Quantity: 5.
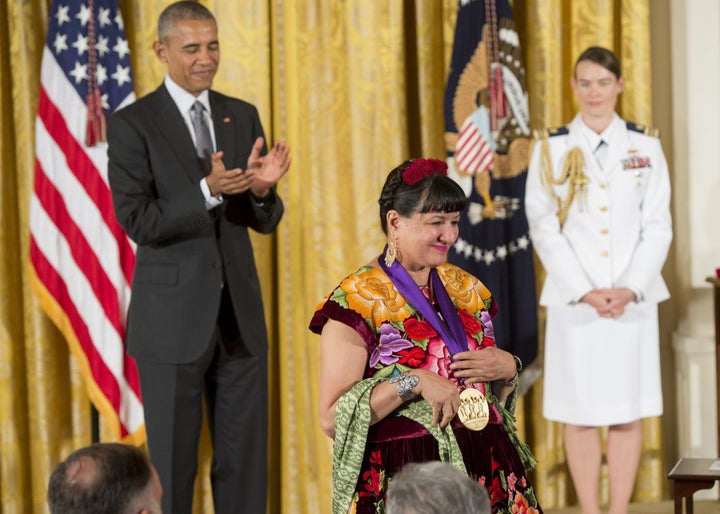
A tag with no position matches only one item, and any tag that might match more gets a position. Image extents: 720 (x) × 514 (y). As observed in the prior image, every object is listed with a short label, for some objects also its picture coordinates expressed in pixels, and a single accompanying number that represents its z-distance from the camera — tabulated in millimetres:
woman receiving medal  5441
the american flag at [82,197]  9914
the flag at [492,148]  10250
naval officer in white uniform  9695
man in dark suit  8312
